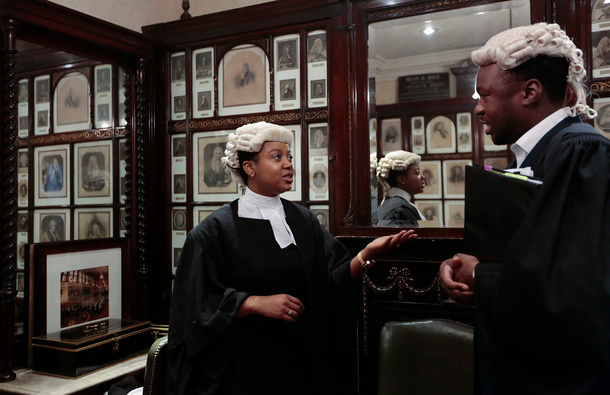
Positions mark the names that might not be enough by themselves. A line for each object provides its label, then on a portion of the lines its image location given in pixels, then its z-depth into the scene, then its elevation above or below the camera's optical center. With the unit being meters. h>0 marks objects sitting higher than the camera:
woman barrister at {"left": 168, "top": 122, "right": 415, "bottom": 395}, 2.13 -0.37
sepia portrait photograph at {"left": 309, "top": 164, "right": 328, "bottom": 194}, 3.36 +0.19
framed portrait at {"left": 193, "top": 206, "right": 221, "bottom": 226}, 3.72 -0.03
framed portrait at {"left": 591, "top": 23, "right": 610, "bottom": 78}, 2.63 +0.80
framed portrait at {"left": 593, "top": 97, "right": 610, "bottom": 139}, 2.64 +0.45
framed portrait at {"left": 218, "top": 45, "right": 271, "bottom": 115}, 3.55 +0.91
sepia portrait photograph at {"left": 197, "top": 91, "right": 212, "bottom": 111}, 3.71 +0.80
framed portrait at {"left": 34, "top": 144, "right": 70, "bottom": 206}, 3.28 +0.24
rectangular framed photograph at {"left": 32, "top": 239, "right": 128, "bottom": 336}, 3.12 -0.48
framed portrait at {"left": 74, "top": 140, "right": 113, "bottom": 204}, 3.52 +0.28
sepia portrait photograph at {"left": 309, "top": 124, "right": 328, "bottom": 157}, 3.36 +0.45
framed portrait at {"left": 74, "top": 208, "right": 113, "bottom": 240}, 3.48 -0.09
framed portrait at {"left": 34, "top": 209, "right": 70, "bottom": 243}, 3.24 -0.09
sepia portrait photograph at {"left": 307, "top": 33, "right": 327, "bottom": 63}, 3.34 +1.06
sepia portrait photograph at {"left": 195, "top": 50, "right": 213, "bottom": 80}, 3.71 +1.06
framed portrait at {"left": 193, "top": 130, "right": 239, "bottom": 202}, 3.67 +0.28
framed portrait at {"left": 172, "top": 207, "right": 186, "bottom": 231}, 3.80 -0.08
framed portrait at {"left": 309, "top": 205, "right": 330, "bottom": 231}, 3.36 -0.05
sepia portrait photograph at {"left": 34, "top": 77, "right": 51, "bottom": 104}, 3.29 +0.80
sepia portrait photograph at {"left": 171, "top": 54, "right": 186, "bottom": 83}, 3.79 +1.06
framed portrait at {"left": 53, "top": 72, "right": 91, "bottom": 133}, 3.40 +0.74
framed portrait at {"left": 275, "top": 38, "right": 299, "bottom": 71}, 3.44 +1.05
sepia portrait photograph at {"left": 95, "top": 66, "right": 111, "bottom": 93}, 3.61 +0.95
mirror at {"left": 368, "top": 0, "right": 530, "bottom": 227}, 3.13 +0.61
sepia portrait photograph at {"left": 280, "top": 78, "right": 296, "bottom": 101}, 3.45 +0.81
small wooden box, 2.97 -0.85
